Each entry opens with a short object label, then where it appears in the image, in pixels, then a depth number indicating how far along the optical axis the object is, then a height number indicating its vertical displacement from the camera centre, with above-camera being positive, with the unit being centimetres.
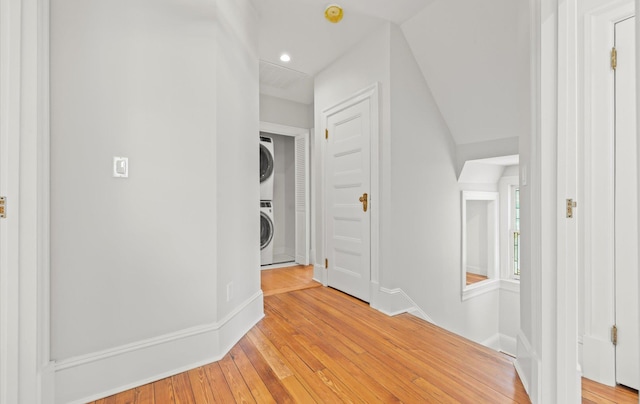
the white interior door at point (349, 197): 268 +4
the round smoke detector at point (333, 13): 229 +158
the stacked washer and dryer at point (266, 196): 431 +8
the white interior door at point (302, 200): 440 +2
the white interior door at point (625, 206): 145 -2
